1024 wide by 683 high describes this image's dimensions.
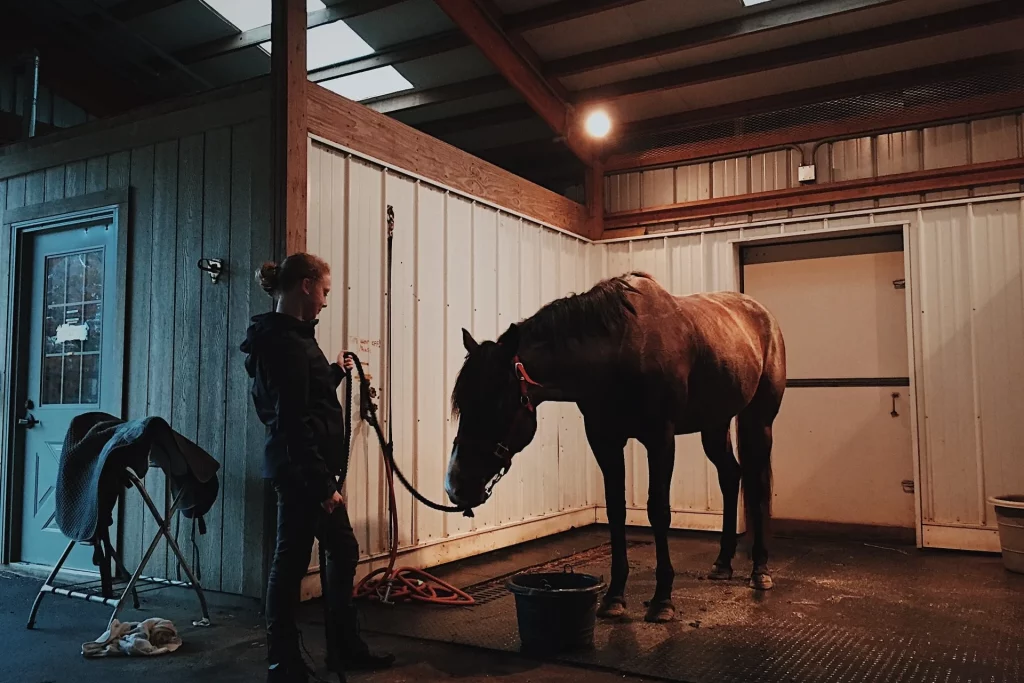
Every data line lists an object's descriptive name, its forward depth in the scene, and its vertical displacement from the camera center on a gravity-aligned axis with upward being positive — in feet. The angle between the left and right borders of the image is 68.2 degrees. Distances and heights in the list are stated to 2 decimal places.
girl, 8.28 -0.35
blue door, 15.13 +0.90
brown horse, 10.43 +0.04
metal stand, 11.27 -2.93
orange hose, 12.96 -3.42
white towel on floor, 10.19 -3.35
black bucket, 9.85 -2.95
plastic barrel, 15.05 -2.86
